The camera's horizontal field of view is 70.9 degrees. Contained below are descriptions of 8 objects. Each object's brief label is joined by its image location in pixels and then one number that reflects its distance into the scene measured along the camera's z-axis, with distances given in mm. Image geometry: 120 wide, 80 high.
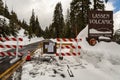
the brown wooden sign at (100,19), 6648
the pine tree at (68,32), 27425
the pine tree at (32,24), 40670
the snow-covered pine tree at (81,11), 17154
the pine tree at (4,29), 10905
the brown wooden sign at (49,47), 6303
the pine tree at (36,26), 42920
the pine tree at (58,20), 32836
